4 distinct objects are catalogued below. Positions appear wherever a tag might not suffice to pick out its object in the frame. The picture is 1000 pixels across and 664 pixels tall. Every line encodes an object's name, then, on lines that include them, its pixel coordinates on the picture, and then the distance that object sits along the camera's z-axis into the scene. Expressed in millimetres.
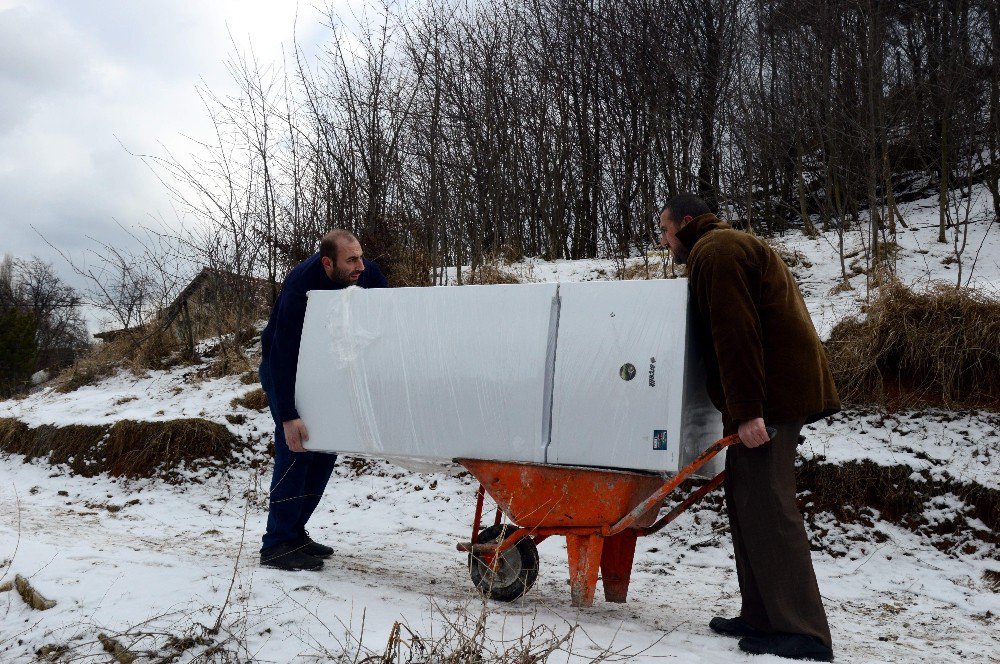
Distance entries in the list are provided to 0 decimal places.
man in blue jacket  3803
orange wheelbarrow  3035
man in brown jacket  2855
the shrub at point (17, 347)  35031
